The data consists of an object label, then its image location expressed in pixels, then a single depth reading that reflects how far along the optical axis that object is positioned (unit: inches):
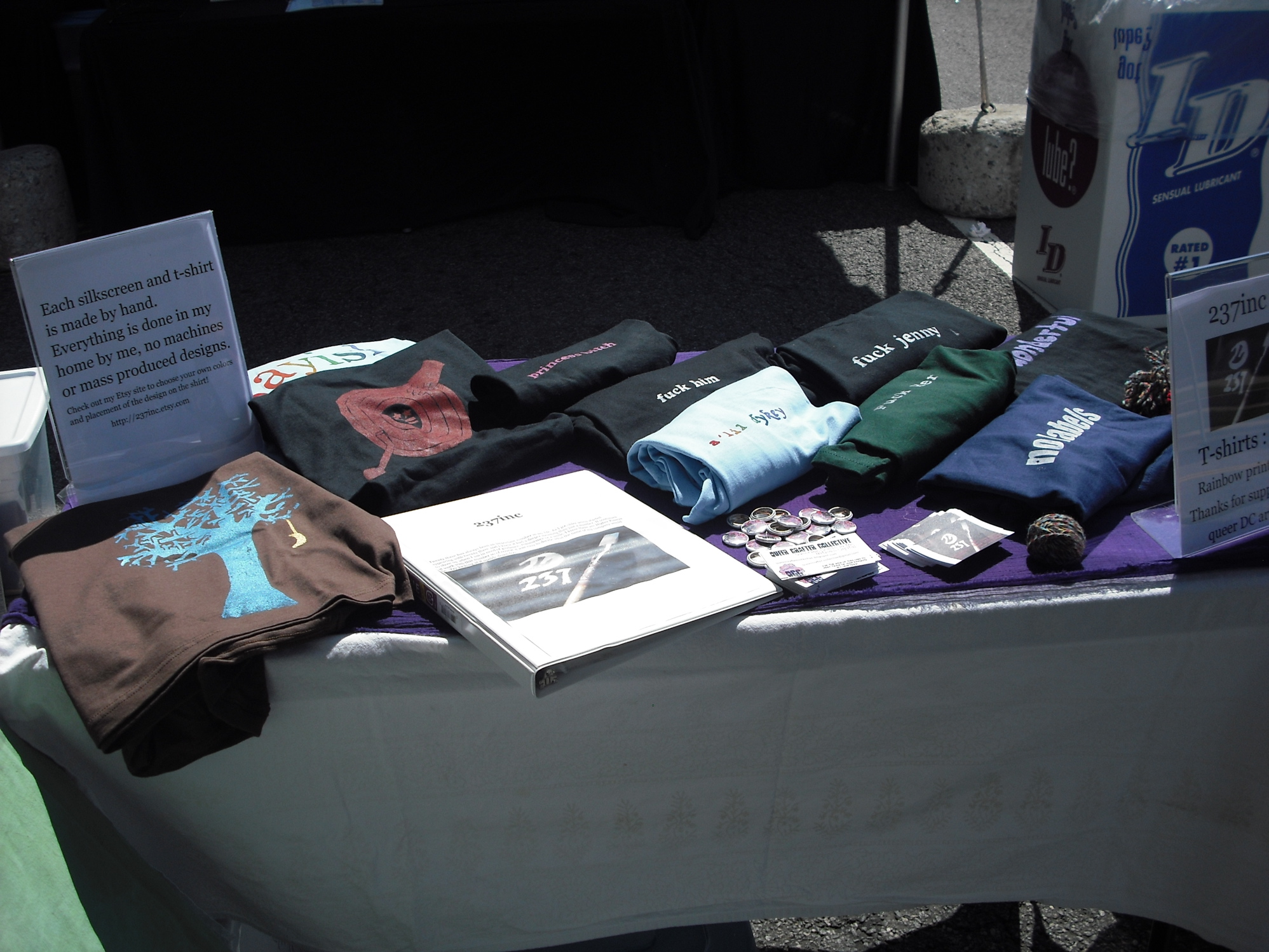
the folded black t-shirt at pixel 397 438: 46.6
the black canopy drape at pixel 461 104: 143.3
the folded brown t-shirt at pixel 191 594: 35.2
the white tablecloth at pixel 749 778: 40.4
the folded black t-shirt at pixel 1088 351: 53.0
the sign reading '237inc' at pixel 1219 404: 39.1
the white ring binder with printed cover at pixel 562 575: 36.2
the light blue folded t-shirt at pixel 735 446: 44.9
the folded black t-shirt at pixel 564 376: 51.7
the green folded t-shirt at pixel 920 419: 45.9
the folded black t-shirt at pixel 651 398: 49.9
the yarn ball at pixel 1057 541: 40.4
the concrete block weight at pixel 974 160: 147.1
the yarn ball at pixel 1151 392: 49.5
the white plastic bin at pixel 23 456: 45.3
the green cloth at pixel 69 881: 32.6
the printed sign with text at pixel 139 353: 42.8
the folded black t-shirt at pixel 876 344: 54.0
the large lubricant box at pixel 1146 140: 97.0
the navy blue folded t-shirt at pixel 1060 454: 42.7
